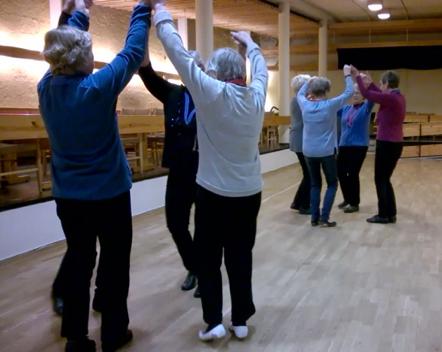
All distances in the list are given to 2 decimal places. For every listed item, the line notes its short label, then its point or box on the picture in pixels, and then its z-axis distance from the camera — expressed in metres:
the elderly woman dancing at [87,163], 1.89
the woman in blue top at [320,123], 4.28
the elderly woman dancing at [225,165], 2.09
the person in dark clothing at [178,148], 2.71
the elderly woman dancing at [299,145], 4.79
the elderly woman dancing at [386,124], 4.38
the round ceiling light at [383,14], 11.62
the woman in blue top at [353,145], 4.96
